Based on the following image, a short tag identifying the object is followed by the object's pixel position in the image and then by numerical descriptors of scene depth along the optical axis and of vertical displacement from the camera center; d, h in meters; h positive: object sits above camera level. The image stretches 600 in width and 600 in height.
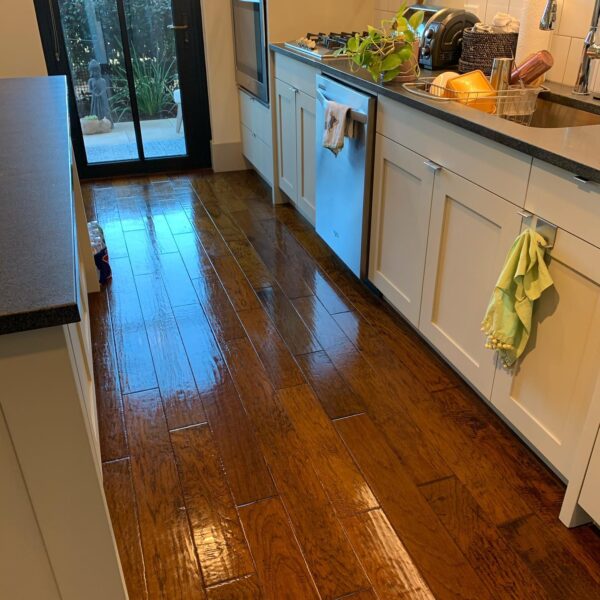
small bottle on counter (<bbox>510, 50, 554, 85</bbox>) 2.04 -0.28
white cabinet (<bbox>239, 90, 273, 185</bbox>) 3.75 -0.91
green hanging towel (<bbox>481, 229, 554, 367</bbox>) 1.51 -0.74
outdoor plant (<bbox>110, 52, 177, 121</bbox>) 4.14 -0.65
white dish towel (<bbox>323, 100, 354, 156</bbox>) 2.47 -0.55
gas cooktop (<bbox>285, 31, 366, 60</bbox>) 2.92 -0.30
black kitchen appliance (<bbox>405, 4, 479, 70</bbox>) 2.49 -0.22
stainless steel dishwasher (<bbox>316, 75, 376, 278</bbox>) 2.42 -0.80
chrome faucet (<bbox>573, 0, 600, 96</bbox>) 2.00 -0.23
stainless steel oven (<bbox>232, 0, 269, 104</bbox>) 3.48 -0.37
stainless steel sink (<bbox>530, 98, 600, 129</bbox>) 2.00 -0.42
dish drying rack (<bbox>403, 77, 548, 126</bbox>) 1.99 -0.36
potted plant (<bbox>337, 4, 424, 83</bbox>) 2.22 -0.24
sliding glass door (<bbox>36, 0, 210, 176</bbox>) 3.90 -0.61
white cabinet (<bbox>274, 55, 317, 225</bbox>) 3.05 -0.73
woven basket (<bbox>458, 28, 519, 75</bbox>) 2.26 -0.23
